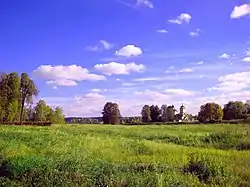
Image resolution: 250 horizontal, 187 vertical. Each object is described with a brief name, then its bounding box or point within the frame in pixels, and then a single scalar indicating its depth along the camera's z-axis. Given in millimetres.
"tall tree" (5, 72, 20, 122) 45119
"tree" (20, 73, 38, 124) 46444
